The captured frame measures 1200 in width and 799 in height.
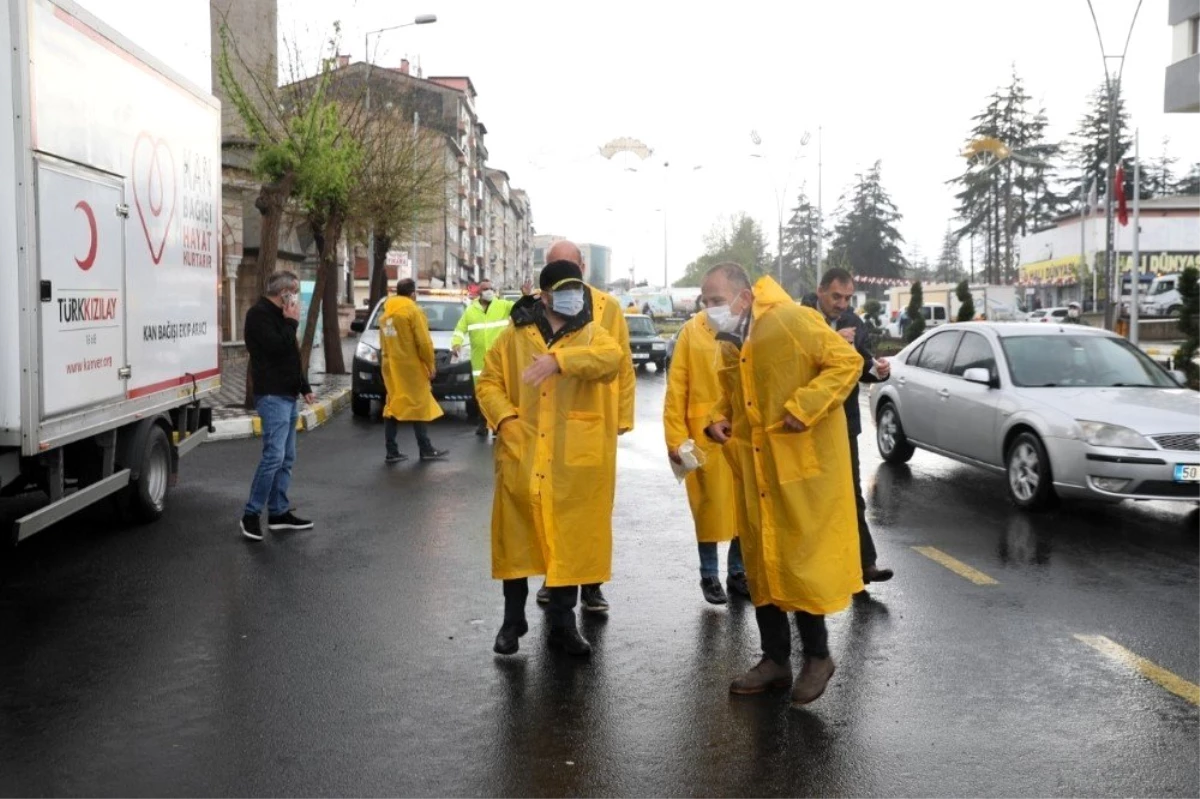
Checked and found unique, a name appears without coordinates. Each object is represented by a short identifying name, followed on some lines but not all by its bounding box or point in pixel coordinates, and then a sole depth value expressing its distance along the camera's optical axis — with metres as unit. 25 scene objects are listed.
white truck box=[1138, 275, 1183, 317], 52.72
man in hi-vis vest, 14.22
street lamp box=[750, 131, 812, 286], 41.31
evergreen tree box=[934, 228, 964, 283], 132.38
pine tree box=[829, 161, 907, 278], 106.56
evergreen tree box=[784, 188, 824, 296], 122.81
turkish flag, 39.09
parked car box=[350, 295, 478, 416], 17.36
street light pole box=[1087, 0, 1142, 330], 25.42
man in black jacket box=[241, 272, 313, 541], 8.25
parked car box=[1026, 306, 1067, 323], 52.02
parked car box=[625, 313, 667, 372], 30.27
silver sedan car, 8.60
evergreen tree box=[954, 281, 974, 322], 32.16
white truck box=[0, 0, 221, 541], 6.28
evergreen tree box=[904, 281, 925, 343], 35.97
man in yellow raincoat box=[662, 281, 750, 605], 6.18
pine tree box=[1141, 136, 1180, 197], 105.94
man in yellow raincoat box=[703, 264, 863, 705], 4.63
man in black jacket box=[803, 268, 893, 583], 6.62
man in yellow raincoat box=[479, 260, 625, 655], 5.18
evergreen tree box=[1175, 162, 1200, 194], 103.69
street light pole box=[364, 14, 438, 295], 26.70
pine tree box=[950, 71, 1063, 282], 89.12
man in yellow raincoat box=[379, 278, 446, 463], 12.64
